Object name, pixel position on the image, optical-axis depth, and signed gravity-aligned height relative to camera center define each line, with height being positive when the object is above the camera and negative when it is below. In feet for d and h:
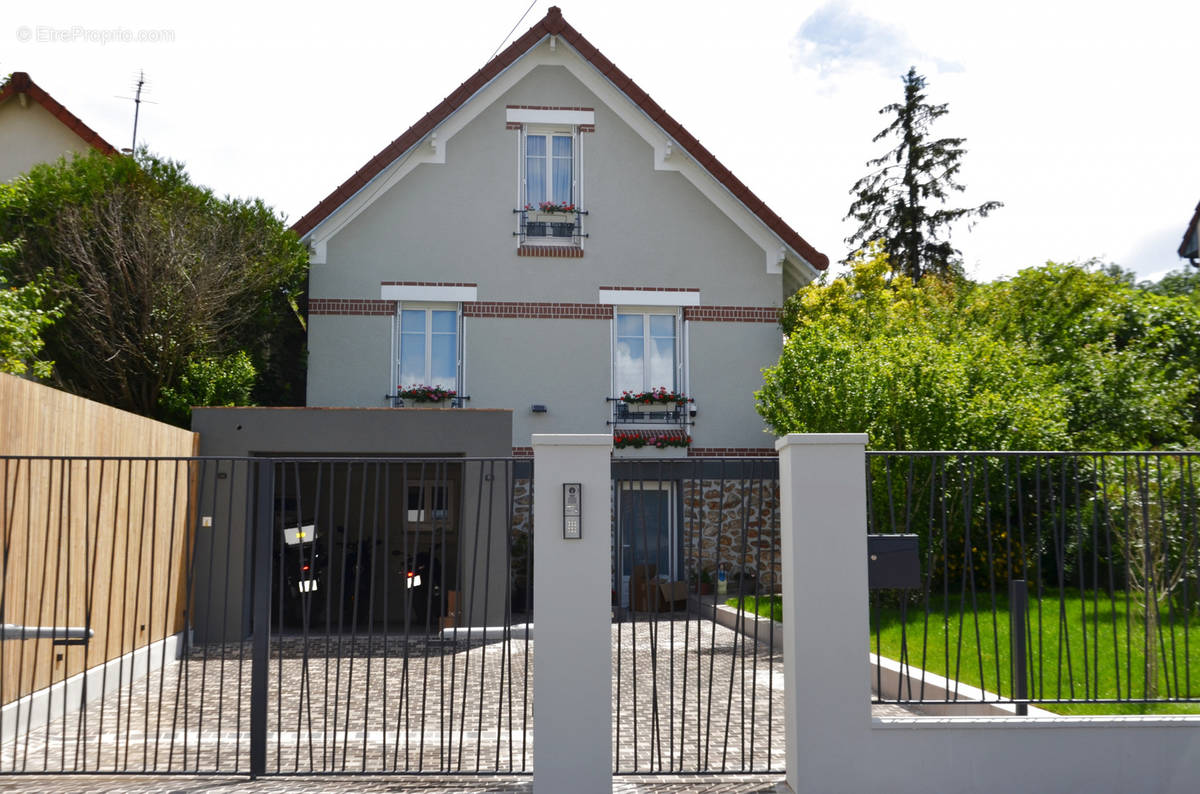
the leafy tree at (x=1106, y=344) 41.14 +7.73
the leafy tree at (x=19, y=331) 30.14 +5.11
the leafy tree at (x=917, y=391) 38.47 +4.44
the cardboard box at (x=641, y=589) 46.79 -4.39
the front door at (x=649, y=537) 44.30 -1.84
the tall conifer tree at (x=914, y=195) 91.25 +28.49
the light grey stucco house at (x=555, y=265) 49.88 +12.12
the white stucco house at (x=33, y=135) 54.13 +19.87
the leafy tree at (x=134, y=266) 43.06 +10.24
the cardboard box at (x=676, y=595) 44.35 -4.43
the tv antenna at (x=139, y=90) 65.98 +27.56
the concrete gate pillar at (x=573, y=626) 18.35 -2.41
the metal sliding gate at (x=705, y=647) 20.13 -5.55
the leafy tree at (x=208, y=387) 44.16 +4.91
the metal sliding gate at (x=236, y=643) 19.76 -4.91
